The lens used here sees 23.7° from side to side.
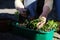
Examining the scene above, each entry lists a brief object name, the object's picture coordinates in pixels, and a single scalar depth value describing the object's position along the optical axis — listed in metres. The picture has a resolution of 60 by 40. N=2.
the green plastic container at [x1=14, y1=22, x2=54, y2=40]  1.72
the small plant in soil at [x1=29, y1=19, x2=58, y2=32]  1.71
